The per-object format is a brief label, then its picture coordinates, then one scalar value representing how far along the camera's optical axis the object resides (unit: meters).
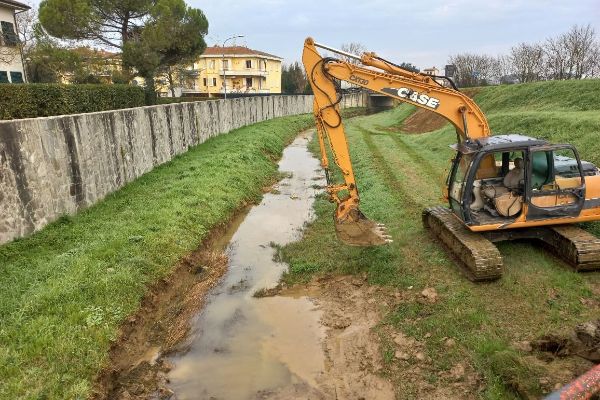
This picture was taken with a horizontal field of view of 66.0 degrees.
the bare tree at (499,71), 48.35
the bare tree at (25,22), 35.07
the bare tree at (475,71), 50.72
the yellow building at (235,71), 74.25
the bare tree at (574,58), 35.00
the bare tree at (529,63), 39.31
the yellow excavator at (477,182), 7.96
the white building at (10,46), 28.47
